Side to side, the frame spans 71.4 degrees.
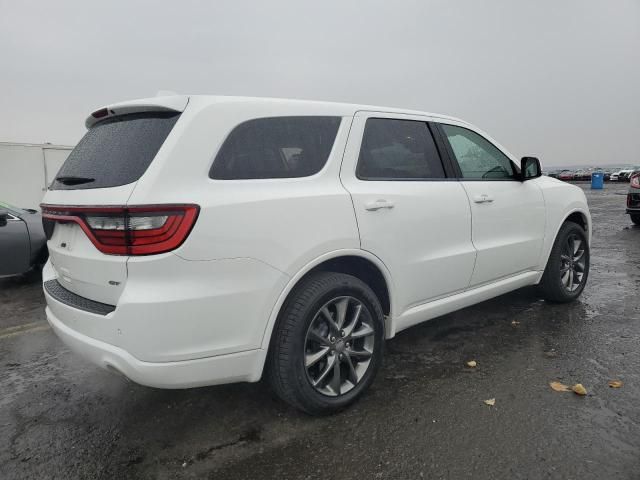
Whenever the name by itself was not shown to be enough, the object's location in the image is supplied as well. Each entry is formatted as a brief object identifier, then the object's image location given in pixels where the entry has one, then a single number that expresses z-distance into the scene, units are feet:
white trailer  38.81
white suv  6.57
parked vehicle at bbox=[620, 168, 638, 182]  149.95
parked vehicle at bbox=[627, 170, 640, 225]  32.07
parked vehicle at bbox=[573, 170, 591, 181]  162.81
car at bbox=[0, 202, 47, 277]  18.60
